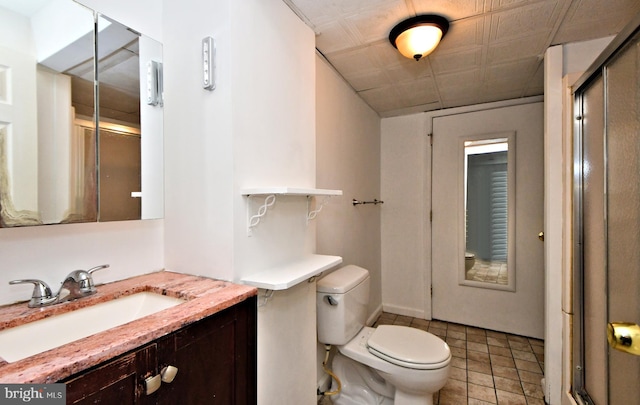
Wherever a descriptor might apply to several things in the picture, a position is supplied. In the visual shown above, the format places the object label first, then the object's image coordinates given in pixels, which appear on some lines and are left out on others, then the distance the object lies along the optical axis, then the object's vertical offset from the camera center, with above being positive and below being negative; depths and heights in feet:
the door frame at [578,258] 4.75 -0.98
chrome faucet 2.67 -0.86
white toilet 4.75 -2.68
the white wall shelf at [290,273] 3.38 -0.95
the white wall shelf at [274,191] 3.37 +0.13
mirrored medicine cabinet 2.71 +0.95
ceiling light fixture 4.74 +2.89
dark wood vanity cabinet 1.97 -1.40
